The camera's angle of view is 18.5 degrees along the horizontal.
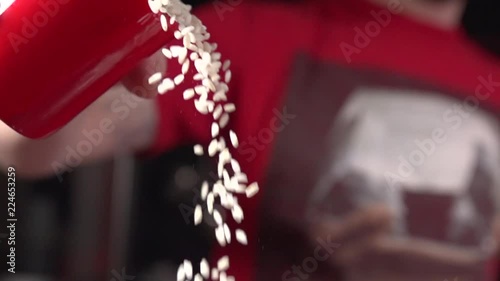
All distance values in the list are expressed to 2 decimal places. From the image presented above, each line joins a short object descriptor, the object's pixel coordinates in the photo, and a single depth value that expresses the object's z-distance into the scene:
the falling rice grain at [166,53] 0.51
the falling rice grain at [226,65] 0.58
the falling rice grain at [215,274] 0.59
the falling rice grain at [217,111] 0.56
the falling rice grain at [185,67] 0.52
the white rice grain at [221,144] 0.57
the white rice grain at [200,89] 0.54
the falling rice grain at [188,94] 0.54
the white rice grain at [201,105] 0.54
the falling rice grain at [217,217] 0.58
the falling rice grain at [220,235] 0.59
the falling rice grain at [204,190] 0.58
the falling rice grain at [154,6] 0.50
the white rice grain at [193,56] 0.52
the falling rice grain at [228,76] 0.58
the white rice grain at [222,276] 0.59
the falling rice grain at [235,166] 0.58
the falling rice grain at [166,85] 0.52
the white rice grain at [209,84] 0.53
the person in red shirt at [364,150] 0.61
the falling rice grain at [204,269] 0.58
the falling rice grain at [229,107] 0.58
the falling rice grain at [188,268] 0.59
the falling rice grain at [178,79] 0.53
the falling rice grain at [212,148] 0.57
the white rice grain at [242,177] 0.59
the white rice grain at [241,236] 0.60
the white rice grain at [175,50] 0.51
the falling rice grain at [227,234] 0.60
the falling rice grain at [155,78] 0.51
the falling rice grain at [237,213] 0.59
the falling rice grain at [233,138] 0.59
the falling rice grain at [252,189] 0.61
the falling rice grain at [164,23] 0.50
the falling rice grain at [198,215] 0.59
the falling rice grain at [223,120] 0.57
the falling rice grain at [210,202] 0.57
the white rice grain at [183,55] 0.52
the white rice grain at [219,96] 0.55
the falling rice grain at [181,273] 0.59
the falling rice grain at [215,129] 0.56
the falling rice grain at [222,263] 0.59
